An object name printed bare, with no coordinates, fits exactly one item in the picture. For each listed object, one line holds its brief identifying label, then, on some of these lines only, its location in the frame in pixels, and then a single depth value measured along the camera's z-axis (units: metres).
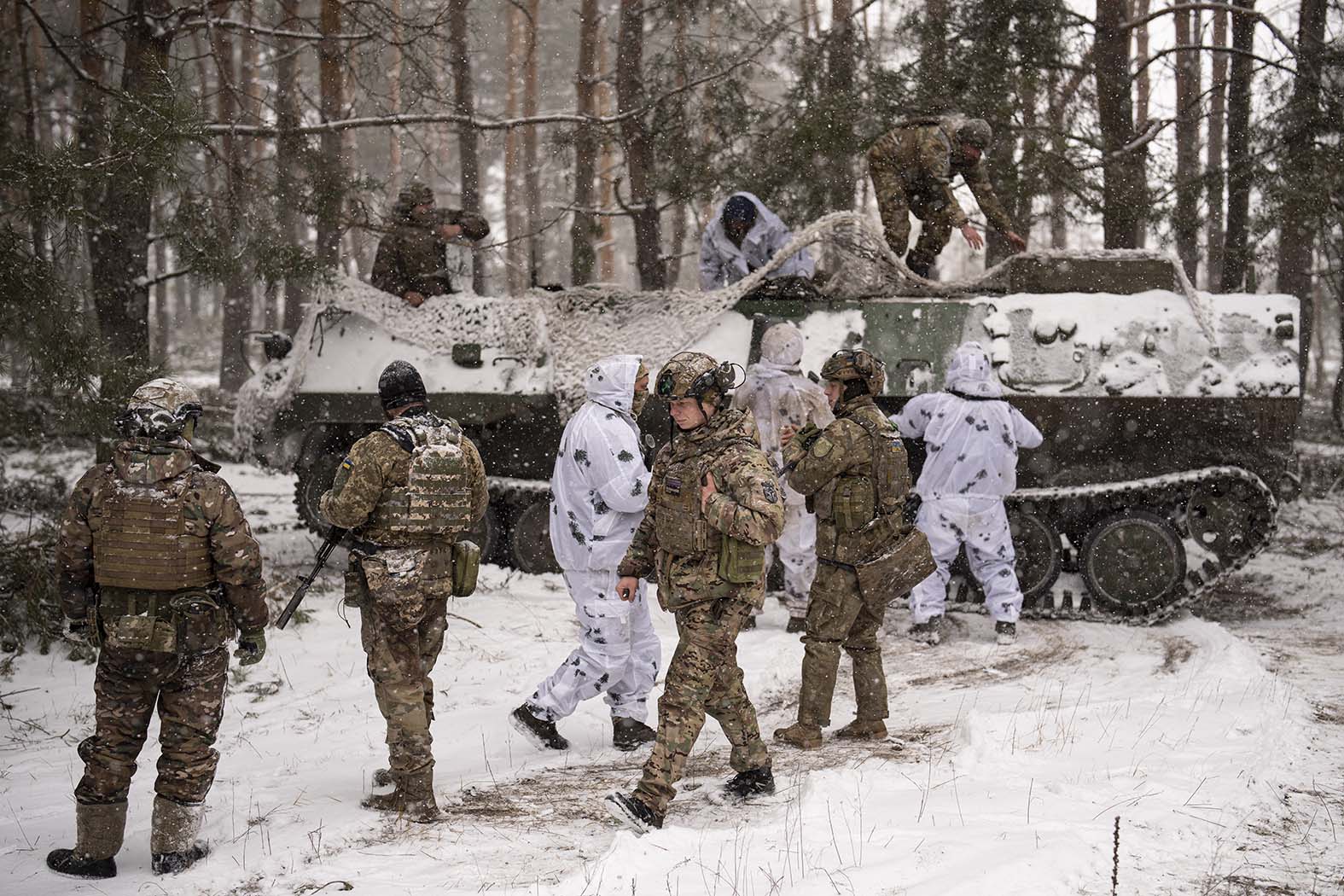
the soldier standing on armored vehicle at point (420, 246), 9.86
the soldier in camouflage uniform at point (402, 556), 4.66
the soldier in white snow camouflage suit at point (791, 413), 8.12
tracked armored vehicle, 8.70
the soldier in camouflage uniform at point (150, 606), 4.20
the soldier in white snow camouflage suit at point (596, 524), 5.36
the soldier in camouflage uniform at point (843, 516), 5.57
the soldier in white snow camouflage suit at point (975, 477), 7.84
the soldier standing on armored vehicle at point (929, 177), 9.58
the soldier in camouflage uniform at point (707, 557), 4.44
